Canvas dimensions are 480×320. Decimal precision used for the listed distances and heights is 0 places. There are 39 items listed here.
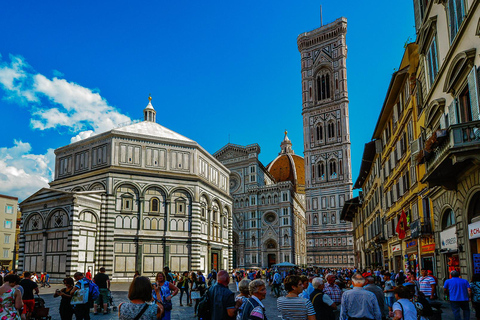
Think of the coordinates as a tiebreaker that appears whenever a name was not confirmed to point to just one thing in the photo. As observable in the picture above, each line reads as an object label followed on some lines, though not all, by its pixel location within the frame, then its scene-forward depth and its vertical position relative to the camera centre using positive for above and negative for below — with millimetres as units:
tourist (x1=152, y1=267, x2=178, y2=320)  9134 -939
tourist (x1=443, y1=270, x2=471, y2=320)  10617 -1182
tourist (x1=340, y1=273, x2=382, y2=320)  6492 -854
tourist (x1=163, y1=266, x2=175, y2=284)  13433 -823
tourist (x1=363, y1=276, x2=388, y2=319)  9540 -923
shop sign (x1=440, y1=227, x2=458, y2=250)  15858 +239
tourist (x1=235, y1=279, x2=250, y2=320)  6871 -664
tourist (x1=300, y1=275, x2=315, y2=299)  8569 -913
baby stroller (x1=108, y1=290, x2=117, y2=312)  16397 -2137
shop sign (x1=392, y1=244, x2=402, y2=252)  27092 -135
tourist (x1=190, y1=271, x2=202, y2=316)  18500 -1441
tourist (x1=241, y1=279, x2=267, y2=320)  5654 -732
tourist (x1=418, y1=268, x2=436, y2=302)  11742 -1096
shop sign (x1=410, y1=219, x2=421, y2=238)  20200 +822
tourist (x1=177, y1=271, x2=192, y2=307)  20106 -1645
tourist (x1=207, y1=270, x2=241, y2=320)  6500 -795
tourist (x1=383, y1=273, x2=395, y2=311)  13102 -1405
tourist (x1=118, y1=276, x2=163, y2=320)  4859 -624
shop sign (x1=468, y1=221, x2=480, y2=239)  13283 +461
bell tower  77500 +19380
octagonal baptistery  33750 +3316
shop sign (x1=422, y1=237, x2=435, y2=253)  19312 +24
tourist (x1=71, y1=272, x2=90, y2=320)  9953 -1297
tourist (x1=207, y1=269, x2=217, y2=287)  18059 -1302
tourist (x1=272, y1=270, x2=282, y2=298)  25125 -2091
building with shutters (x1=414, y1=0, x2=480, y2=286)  12117 +3802
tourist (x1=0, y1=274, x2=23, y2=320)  7102 -839
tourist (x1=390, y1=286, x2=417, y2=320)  6339 -889
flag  24156 +1104
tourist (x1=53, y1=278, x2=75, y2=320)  9820 -1151
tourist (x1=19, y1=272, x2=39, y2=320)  9945 -984
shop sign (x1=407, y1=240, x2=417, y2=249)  22491 +90
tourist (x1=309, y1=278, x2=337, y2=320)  7383 -998
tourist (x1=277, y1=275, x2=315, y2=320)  5848 -774
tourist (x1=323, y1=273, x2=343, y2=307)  9305 -925
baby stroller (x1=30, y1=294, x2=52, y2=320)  10447 -1497
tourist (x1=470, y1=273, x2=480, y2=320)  10688 -1149
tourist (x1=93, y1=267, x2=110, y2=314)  15802 -1456
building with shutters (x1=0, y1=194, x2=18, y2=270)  59000 +3063
